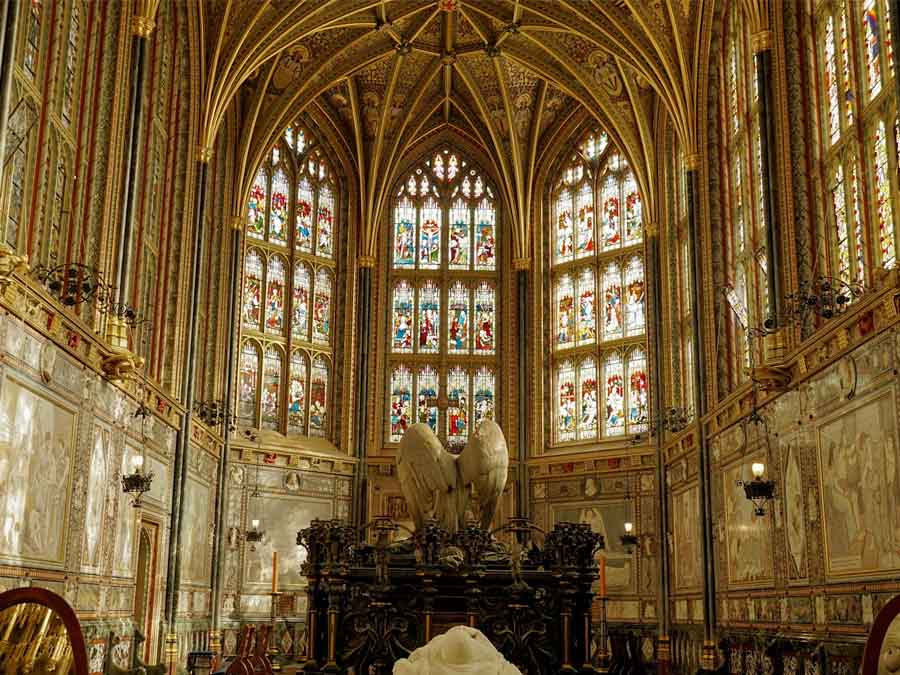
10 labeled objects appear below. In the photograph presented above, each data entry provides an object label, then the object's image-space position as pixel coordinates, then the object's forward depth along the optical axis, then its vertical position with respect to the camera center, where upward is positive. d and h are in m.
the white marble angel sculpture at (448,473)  18.67 +1.62
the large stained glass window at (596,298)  32.47 +8.39
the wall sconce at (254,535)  28.45 +0.81
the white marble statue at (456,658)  7.55 -0.65
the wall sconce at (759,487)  19.08 +1.45
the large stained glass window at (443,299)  34.41 +8.70
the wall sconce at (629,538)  27.80 +0.78
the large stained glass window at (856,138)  16.62 +7.06
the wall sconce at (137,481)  19.69 +1.53
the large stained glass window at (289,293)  32.50 +8.44
